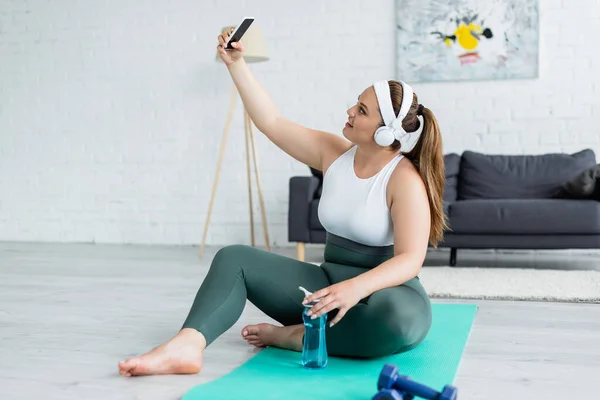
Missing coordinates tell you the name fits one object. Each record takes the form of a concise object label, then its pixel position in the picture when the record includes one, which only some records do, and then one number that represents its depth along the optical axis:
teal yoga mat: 1.93
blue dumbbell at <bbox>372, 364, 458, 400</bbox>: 1.69
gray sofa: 4.33
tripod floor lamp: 5.21
